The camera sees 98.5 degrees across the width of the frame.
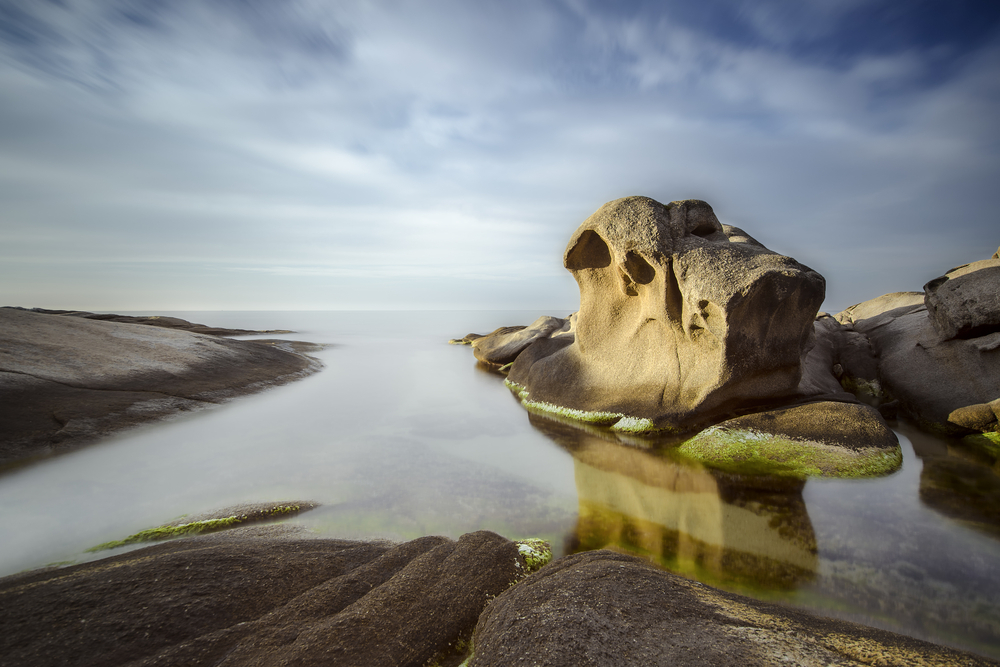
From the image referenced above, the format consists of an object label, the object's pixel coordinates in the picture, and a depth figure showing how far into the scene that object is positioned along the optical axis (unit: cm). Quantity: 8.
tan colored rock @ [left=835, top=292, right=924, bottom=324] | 1059
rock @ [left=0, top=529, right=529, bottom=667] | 190
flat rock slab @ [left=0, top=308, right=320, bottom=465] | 539
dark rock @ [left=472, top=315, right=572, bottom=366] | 1402
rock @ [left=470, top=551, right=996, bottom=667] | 171
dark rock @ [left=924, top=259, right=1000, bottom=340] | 649
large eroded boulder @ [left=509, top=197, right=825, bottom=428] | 583
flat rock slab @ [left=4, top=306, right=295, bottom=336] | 1503
